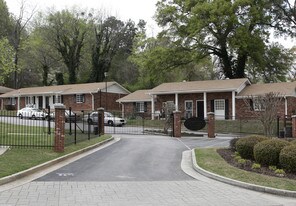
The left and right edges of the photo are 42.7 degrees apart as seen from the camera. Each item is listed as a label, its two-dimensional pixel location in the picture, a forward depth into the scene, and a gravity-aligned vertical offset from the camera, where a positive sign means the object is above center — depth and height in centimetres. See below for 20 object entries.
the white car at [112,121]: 3719 -110
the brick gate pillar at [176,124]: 2702 -109
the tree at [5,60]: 2055 +280
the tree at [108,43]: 6544 +1219
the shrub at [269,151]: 1220 -140
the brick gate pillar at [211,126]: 2692 -125
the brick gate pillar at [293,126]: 2589 -123
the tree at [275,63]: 4719 +572
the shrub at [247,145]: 1379 -135
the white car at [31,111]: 3784 -5
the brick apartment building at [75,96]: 4831 +200
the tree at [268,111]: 1787 -12
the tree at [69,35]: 6444 +1304
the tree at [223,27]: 4134 +946
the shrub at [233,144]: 1603 -151
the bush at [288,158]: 1125 -150
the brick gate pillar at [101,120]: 2498 -67
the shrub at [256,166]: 1209 -184
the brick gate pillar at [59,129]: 1475 -73
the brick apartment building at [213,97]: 3569 +128
